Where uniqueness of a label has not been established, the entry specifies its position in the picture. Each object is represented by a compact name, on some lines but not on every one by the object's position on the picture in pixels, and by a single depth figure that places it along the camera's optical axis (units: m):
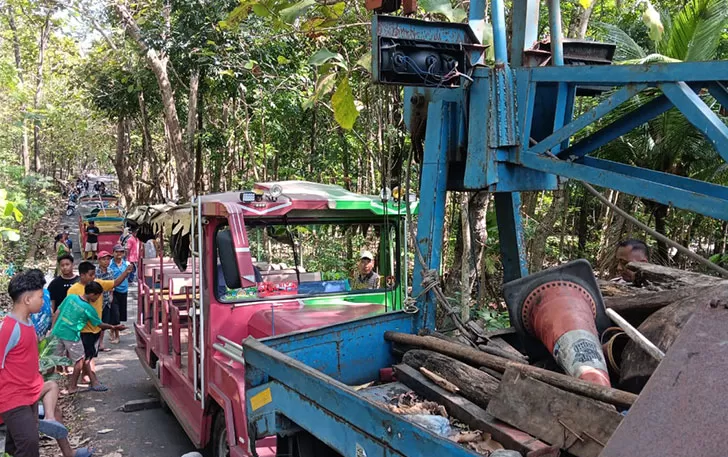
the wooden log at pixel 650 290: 3.09
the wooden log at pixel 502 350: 3.07
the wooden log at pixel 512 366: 2.22
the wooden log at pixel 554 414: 2.14
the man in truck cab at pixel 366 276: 6.27
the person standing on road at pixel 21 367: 4.78
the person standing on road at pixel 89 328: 8.07
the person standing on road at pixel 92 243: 20.33
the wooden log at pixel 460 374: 2.74
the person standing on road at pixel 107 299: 9.80
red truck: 4.86
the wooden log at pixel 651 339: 2.62
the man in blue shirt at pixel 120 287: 10.77
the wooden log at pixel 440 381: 2.90
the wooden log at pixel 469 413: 2.30
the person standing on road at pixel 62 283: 8.90
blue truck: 2.41
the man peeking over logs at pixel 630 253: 5.05
